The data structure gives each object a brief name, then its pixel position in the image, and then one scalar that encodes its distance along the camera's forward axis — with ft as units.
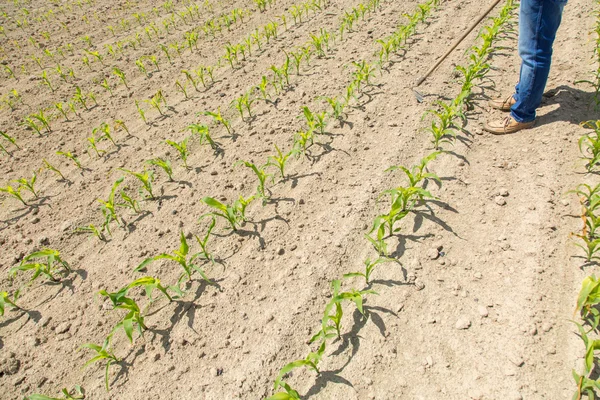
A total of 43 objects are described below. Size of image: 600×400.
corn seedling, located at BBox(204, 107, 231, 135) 12.98
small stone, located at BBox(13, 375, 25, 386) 7.13
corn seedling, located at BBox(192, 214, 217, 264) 8.59
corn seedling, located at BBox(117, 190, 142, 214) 10.19
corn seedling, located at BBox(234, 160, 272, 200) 10.10
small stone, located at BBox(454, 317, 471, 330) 6.88
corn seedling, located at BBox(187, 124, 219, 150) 12.44
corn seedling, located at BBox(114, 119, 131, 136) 13.91
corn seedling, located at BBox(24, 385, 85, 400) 6.47
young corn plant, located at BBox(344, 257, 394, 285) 7.57
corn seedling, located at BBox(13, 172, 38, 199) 11.27
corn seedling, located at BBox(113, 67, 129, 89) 17.06
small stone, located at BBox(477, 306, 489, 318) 7.02
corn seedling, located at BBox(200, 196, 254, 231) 9.04
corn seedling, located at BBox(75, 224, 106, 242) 9.79
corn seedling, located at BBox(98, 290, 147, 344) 7.03
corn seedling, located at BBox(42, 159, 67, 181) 12.04
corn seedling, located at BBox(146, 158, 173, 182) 11.15
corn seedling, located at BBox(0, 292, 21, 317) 7.96
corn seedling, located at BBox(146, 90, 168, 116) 14.99
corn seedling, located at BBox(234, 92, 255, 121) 13.66
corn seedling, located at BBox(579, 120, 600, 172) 9.29
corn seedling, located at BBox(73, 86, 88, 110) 15.94
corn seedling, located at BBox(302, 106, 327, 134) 12.10
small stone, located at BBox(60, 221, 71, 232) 10.40
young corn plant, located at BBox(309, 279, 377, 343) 6.67
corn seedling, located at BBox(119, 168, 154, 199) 10.71
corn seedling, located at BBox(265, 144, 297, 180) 10.68
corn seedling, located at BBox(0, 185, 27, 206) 11.02
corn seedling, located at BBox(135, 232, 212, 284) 8.09
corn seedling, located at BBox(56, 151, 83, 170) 12.29
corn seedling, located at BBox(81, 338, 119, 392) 6.86
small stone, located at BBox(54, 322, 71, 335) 7.86
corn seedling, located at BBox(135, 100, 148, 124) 14.52
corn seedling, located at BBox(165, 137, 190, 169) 11.71
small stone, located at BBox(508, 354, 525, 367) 6.22
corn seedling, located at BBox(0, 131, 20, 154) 13.55
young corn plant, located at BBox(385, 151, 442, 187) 9.42
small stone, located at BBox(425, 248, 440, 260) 8.21
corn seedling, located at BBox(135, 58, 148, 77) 18.20
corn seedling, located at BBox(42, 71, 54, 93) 17.39
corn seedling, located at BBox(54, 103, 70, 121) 15.00
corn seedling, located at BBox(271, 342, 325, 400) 5.77
